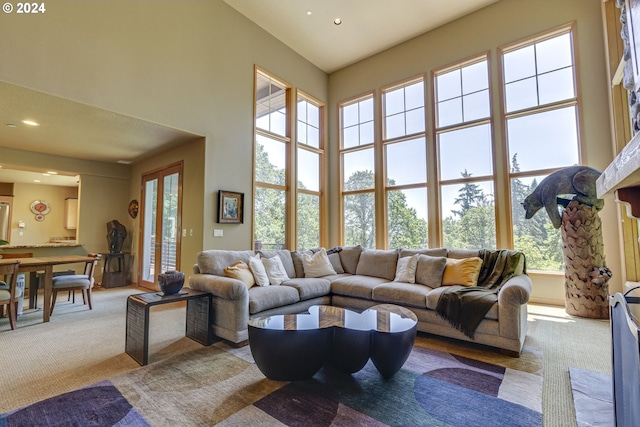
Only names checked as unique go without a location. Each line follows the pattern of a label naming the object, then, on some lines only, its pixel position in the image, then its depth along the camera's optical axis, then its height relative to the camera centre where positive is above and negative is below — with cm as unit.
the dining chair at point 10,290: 331 -63
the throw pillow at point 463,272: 346 -51
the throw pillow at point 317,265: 435 -50
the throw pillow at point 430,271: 364 -51
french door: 532 +18
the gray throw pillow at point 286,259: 419 -41
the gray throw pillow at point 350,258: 472 -44
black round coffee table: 216 -85
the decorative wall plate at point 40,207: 845 +74
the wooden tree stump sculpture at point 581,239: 382 -15
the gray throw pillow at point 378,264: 425 -50
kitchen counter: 530 -23
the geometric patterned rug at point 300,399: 179 -112
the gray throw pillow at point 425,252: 402 -31
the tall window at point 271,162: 570 +137
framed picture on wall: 487 +40
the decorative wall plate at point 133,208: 641 +52
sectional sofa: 281 -66
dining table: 362 -43
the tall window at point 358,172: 659 +130
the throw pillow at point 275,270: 381 -51
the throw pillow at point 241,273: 339 -48
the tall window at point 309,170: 655 +137
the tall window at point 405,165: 594 +132
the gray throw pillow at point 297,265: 441 -50
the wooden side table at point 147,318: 262 -85
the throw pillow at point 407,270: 384 -53
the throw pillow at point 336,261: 477 -50
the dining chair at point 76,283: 407 -69
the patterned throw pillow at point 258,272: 360 -49
